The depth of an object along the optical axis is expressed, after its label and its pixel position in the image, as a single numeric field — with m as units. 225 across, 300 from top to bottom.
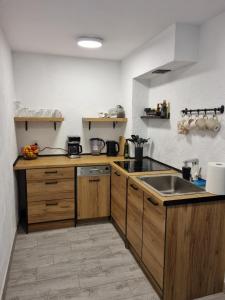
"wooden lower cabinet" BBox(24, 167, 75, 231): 2.87
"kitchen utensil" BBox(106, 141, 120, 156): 3.51
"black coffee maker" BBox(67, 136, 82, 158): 3.41
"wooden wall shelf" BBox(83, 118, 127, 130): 3.41
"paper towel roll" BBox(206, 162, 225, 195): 1.80
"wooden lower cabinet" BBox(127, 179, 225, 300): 1.75
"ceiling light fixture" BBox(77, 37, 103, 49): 2.56
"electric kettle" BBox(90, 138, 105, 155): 3.62
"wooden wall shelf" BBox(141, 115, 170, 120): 2.91
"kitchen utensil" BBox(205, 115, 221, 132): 2.01
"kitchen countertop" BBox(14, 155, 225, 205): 1.74
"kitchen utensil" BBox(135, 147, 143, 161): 3.09
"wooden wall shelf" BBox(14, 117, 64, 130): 3.09
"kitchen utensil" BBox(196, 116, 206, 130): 2.12
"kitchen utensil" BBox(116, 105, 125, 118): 3.56
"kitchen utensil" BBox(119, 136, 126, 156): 3.62
